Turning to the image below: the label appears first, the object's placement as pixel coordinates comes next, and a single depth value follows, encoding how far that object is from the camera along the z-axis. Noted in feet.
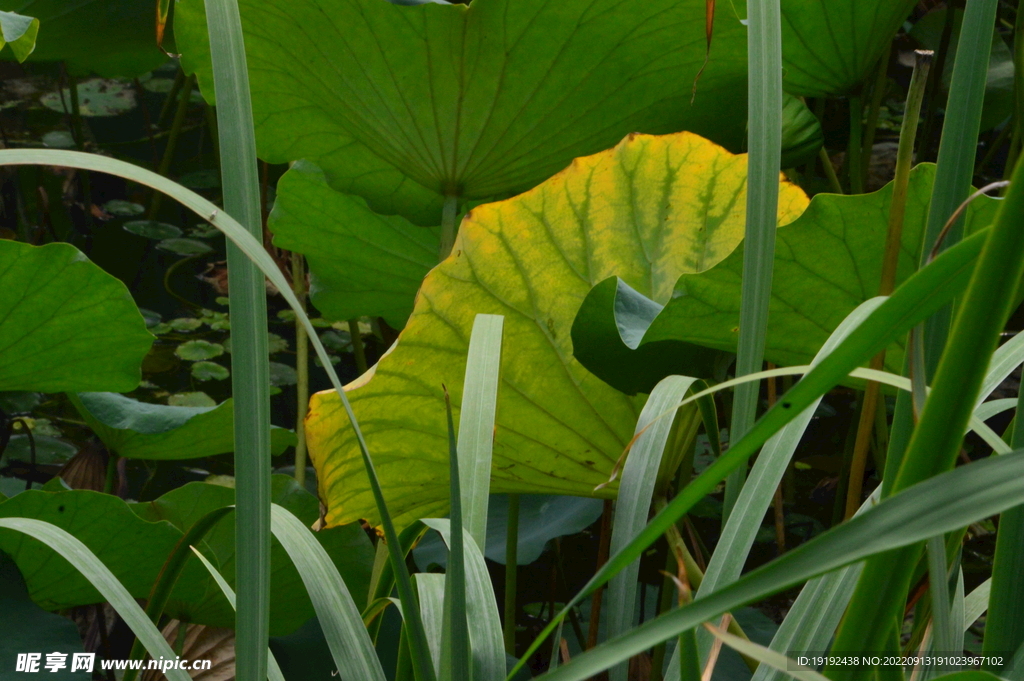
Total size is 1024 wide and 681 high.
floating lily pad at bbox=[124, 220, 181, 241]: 23.85
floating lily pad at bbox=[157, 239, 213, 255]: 23.49
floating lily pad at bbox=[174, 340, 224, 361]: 21.90
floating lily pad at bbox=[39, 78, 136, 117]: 27.19
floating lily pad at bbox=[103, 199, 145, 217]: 25.21
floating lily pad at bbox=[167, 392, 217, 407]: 21.15
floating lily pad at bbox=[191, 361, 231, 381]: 21.52
